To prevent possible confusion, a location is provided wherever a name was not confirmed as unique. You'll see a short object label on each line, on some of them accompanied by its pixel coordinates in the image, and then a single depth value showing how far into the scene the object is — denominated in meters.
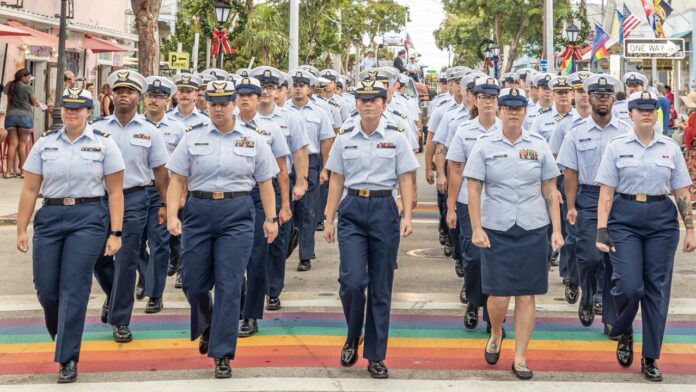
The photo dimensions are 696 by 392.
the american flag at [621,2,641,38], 28.39
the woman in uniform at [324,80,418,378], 7.98
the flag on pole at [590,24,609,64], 38.41
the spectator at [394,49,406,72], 35.03
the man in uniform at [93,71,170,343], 9.15
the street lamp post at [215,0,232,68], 26.05
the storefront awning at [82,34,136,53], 31.08
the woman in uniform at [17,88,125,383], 7.78
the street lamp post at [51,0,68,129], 21.56
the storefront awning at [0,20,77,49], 24.89
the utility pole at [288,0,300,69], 26.96
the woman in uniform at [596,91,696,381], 7.93
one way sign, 21.45
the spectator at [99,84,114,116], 26.47
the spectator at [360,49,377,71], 33.46
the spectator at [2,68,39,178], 22.45
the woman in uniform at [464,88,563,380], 7.90
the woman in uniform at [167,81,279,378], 7.90
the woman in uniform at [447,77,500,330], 9.39
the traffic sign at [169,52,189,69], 30.28
